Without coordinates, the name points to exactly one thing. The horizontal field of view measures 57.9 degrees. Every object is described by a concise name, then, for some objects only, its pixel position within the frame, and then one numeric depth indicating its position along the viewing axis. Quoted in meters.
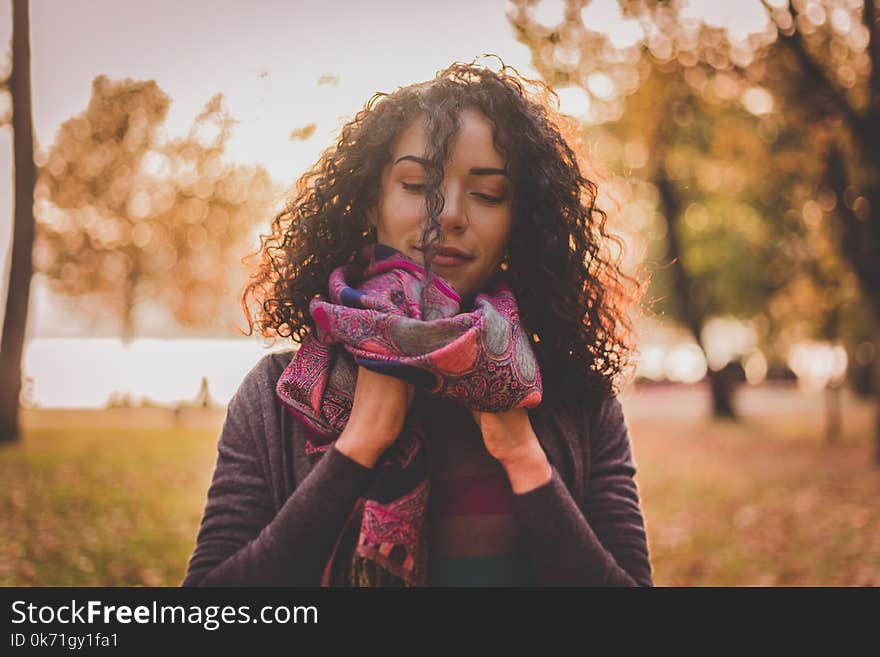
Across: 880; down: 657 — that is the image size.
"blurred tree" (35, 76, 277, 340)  3.80
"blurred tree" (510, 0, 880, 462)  7.38
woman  1.48
